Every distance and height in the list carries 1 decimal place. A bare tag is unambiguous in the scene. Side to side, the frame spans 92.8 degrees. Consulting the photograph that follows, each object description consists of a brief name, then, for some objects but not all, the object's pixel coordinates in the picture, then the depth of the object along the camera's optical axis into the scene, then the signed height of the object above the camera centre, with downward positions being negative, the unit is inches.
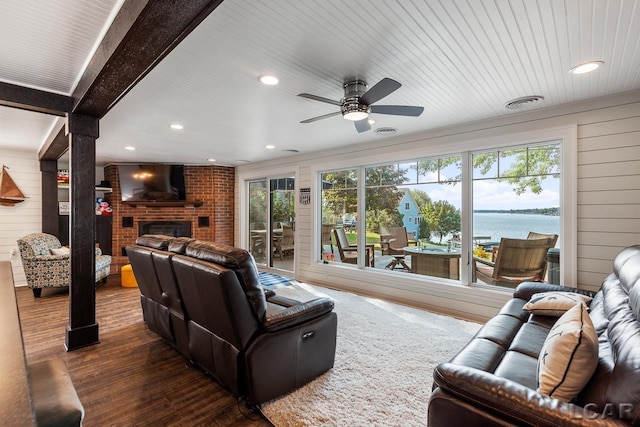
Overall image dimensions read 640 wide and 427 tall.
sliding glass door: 249.4 -10.4
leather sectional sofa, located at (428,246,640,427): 41.0 -28.0
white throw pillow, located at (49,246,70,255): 192.7 -25.8
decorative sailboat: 199.3 +13.4
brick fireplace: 258.8 -2.5
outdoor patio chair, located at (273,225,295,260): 249.0 -27.1
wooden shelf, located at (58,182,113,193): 234.9 +19.0
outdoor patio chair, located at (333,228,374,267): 206.4 -27.0
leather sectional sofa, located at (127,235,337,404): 76.3 -31.9
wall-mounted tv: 250.5 +23.1
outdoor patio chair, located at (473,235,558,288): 138.6 -26.6
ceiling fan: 97.3 +33.4
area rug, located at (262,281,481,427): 78.3 -52.9
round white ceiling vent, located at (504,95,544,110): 116.4 +42.2
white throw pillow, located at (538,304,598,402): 48.1 -25.2
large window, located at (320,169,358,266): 206.8 -3.5
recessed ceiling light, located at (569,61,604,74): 89.1 +42.2
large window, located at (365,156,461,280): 164.4 -3.6
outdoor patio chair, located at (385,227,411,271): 186.1 -22.8
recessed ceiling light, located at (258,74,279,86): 96.6 +42.2
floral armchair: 178.4 -31.0
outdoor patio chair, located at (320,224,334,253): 223.8 -19.8
